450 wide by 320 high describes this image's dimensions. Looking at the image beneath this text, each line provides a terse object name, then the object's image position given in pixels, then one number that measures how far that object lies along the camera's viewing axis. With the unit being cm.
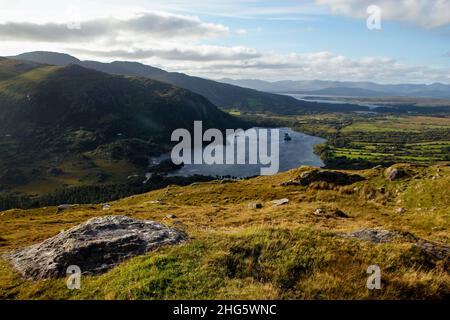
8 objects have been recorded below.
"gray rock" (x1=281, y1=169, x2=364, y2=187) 6506
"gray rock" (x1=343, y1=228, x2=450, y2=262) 1878
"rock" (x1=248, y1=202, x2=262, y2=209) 4716
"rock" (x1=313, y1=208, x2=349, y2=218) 3472
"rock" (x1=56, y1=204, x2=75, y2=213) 7607
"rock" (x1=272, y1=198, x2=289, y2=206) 4614
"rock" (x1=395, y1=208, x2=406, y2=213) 4444
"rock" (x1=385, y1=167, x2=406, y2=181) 5853
